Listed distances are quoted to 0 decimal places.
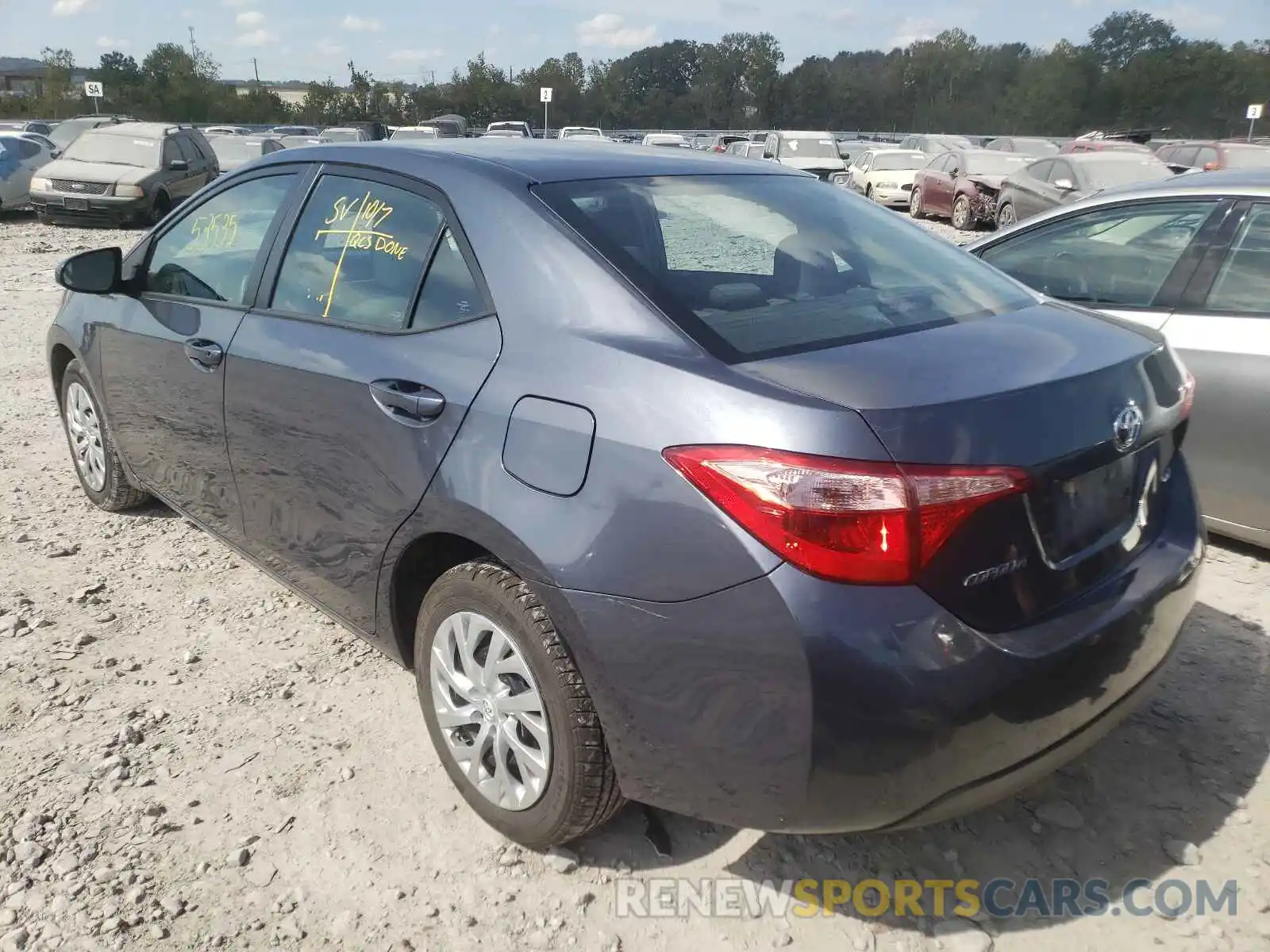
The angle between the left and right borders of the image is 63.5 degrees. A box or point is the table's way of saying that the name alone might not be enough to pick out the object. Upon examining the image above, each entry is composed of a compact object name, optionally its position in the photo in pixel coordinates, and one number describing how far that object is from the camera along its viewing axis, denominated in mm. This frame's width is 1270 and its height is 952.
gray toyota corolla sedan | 1908
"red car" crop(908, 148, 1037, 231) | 18297
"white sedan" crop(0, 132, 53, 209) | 18891
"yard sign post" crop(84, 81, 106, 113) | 35281
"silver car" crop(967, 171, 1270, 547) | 3879
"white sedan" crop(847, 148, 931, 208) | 23125
